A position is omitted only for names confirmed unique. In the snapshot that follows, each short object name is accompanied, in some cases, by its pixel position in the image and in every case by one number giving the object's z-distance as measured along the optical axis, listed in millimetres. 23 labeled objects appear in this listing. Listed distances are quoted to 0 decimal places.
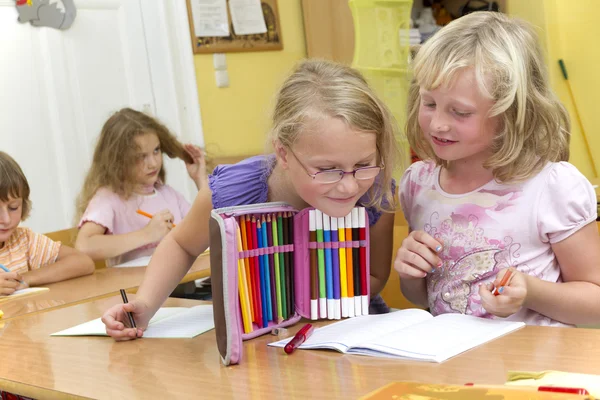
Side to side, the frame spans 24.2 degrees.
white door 4269
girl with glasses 1892
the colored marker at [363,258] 1975
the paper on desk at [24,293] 2552
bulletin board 4911
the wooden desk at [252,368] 1681
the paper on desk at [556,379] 1571
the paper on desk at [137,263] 2921
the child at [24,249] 2775
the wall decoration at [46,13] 4255
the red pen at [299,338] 1836
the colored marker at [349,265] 1970
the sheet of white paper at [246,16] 4981
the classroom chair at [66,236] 3775
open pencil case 1916
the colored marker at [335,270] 1975
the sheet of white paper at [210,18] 4893
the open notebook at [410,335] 1765
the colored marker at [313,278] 1973
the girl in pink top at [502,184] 1947
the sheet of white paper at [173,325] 2014
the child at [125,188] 3310
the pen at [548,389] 1541
